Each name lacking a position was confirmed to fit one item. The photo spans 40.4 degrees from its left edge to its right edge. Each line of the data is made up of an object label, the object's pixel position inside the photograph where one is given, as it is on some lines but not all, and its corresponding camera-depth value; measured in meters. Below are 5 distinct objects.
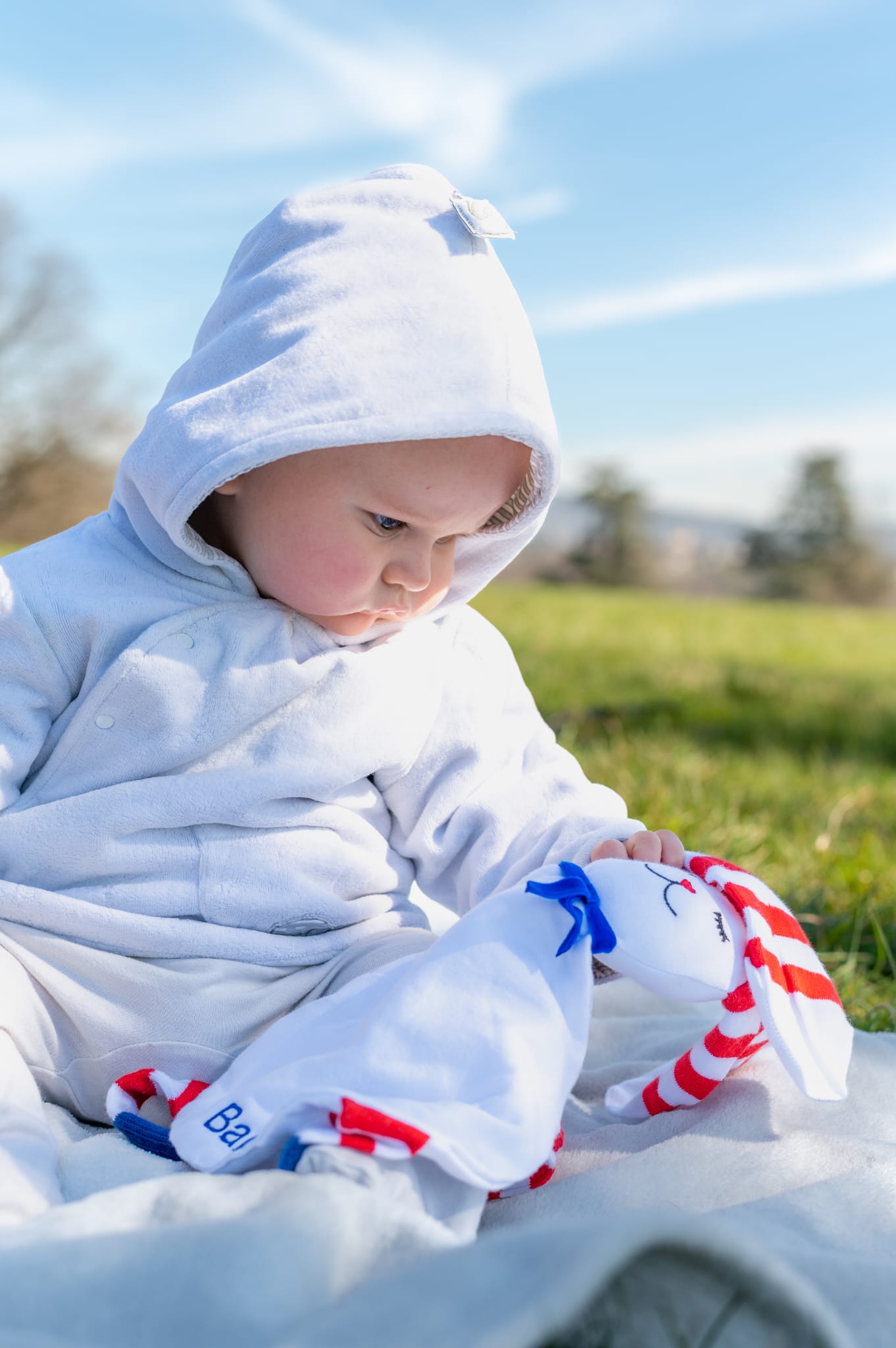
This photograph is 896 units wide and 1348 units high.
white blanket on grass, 0.89
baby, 1.53
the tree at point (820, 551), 24.61
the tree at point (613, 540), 22.23
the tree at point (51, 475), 13.30
